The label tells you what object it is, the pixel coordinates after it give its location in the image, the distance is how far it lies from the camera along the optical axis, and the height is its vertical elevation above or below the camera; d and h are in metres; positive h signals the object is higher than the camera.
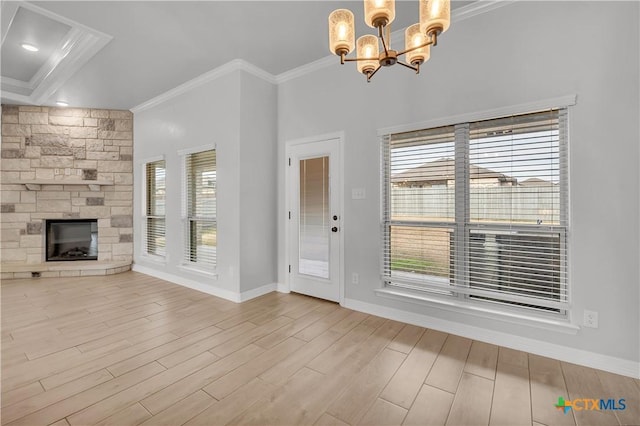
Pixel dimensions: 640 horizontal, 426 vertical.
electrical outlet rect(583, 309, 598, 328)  2.16 -0.79
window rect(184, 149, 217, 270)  4.04 +0.06
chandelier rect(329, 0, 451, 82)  1.49 +1.05
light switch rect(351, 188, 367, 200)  3.23 +0.23
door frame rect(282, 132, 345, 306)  3.41 +0.38
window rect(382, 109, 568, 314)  2.32 +0.03
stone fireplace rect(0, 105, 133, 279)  4.94 +0.46
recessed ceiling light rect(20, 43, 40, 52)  3.45 +2.03
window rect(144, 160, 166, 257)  4.86 +0.09
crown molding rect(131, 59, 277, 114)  3.60 +1.86
